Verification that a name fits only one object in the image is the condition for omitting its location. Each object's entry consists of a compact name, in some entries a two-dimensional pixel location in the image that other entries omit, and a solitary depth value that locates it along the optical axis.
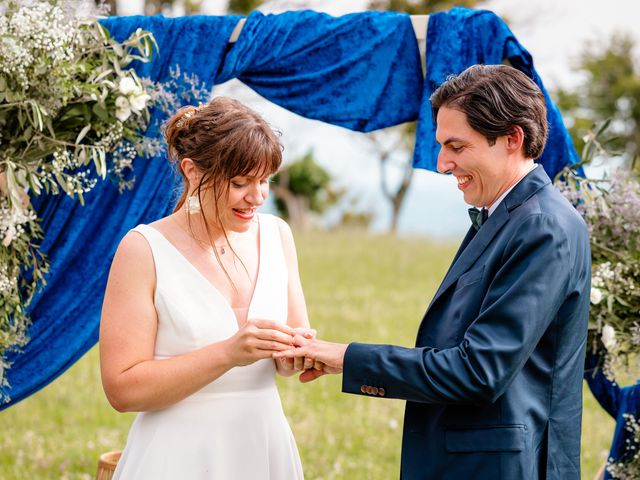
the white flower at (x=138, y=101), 3.47
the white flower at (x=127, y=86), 3.44
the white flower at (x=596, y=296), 3.72
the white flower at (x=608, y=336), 3.74
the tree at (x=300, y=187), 21.36
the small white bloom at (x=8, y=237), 3.45
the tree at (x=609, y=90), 26.81
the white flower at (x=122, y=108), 3.49
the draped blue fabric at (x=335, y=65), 4.03
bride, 2.62
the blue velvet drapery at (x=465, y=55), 3.84
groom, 2.34
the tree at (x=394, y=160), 22.23
